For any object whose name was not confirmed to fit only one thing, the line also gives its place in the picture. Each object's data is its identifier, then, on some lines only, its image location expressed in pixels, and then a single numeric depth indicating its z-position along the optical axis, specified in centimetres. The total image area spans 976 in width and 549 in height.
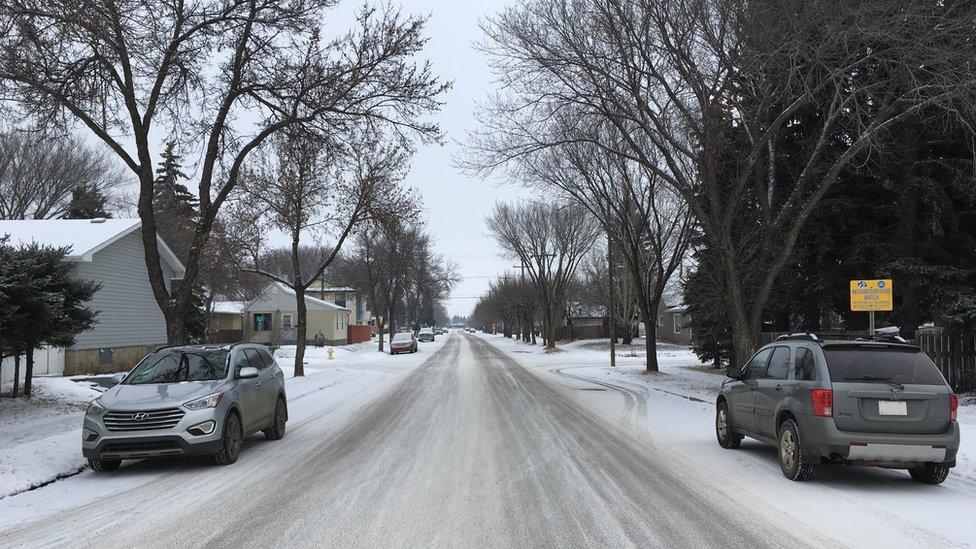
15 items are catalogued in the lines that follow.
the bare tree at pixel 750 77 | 1180
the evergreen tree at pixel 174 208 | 3566
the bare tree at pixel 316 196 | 2447
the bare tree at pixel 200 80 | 1232
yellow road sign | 1192
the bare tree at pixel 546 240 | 4456
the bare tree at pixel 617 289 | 5434
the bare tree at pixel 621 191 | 2386
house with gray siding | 2153
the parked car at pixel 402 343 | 4641
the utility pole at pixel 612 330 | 3008
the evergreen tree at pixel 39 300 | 1091
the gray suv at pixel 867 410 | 710
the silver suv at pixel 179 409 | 813
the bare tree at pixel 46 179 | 3891
